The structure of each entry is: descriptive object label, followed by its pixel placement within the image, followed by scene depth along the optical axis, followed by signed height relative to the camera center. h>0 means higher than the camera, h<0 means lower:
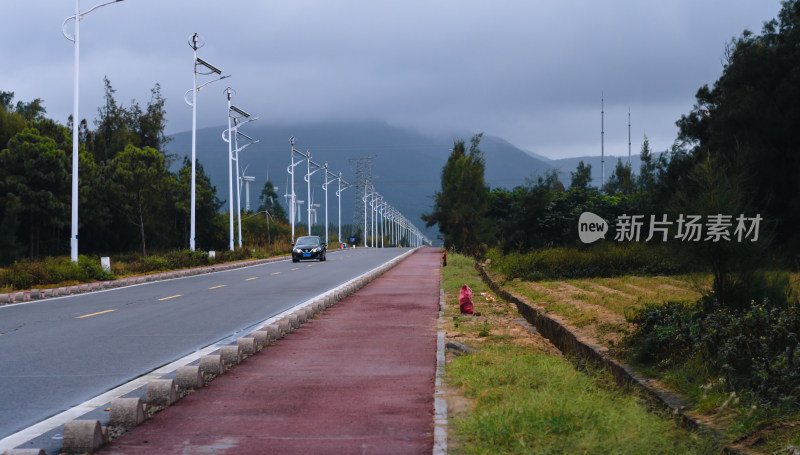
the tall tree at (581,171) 59.56 +6.97
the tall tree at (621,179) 78.12 +6.33
